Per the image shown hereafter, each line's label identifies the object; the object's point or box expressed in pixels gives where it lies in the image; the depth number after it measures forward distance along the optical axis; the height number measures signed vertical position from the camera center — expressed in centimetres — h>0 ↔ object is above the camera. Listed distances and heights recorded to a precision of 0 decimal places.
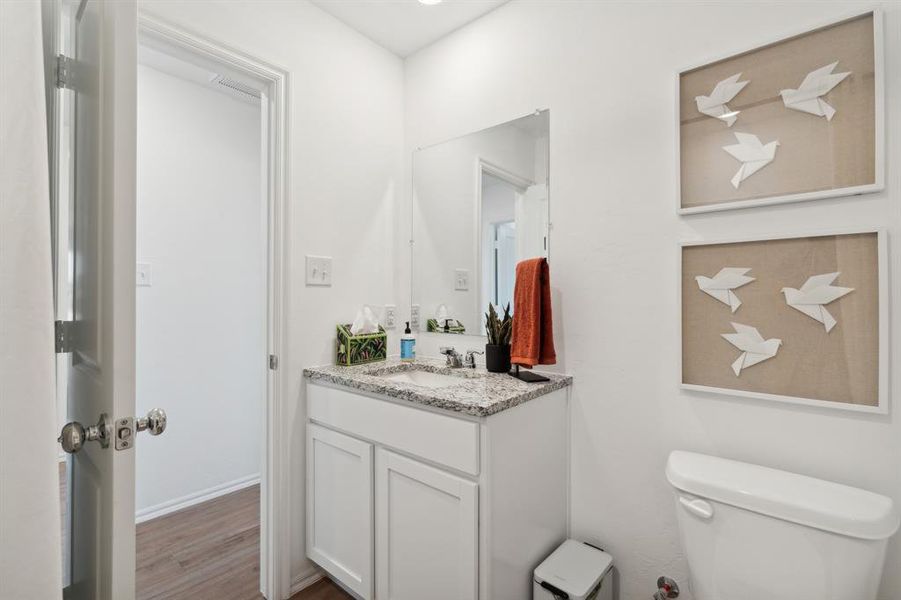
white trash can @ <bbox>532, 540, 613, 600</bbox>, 128 -88
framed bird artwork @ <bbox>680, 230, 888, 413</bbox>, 109 -6
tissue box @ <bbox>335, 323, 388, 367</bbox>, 187 -22
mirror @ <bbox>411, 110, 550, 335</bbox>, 174 +36
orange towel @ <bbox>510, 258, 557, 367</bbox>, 152 -8
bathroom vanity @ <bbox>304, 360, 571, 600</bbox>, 124 -61
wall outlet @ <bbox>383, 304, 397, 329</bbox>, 215 -10
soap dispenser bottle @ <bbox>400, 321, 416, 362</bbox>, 206 -24
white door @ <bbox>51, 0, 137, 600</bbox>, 73 +2
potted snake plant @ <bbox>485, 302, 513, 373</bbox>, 170 -18
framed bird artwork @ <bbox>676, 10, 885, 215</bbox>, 110 +51
